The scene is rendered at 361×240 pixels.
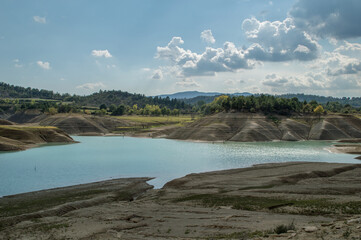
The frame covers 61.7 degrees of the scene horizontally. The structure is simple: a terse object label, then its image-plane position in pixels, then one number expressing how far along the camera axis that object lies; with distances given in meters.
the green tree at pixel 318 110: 135.81
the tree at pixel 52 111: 184.06
